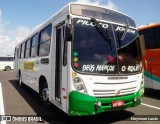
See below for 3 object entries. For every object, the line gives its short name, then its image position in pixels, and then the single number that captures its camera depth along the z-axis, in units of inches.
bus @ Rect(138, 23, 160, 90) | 215.4
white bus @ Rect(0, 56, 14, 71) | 860.9
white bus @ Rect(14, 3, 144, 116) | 120.4
